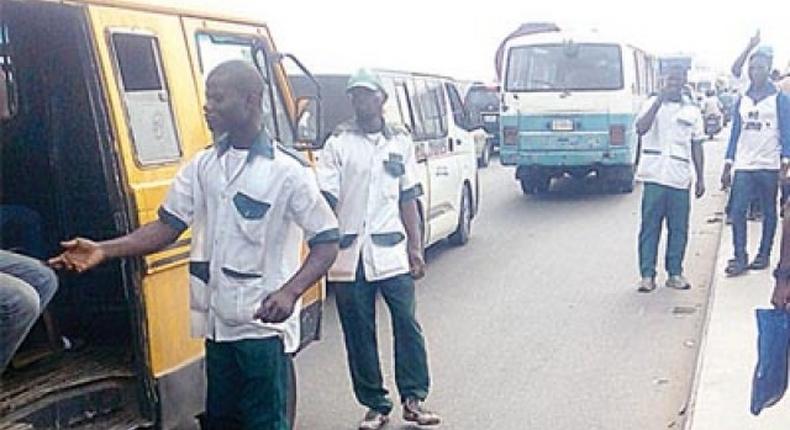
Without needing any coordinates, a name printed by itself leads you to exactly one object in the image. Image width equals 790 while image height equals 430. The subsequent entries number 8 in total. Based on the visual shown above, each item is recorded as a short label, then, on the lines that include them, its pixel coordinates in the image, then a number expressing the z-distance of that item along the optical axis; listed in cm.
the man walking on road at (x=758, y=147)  902
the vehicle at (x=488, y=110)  2214
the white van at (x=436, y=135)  959
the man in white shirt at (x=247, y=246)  402
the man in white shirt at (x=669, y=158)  892
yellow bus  443
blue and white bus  1636
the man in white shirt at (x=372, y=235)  573
